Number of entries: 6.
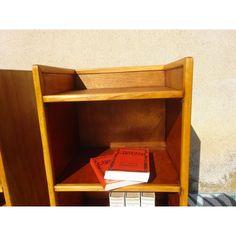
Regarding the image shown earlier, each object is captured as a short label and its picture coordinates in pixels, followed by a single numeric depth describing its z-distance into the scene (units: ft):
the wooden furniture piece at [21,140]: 2.15
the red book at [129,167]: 2.06
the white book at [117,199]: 2.38
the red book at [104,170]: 2.02
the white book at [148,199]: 2.33
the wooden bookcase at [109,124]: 1.87
